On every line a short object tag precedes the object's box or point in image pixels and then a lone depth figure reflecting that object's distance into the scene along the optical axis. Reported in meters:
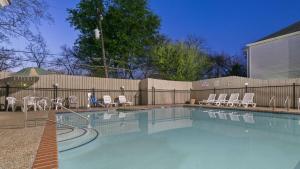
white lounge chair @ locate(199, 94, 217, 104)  10.52
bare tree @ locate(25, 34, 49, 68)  14.65
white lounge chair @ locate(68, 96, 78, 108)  9.36
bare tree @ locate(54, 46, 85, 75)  13.20
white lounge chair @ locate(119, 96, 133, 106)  10.48
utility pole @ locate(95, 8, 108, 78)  14.35
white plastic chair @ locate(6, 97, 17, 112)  7.65
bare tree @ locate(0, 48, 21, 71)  12.57
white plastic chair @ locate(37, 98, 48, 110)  8.44
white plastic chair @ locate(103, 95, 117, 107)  10.02
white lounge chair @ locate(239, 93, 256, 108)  9.15
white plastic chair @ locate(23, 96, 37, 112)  7.77
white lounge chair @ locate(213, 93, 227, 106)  10.13
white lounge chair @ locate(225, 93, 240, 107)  9.70
